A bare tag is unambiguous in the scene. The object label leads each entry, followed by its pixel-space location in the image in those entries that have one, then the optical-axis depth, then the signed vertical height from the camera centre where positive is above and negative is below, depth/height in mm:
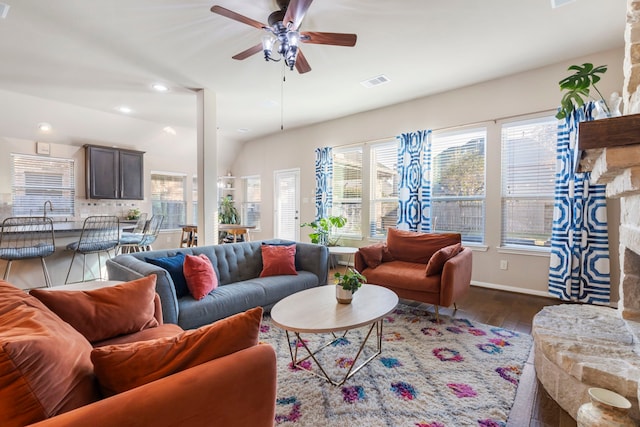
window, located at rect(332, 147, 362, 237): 5567 +409
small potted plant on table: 2176 -589
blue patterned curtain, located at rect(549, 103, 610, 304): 3221 -265
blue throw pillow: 2516 -549
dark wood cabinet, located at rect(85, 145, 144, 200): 5516 +671
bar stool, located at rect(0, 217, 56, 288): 3314 -419
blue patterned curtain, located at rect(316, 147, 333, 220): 5773 +556
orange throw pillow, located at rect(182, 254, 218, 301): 2500 -598
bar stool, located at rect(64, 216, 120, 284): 3775 -458
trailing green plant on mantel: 2762 +1200
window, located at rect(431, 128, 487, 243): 4219 +385
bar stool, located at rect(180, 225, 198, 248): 6179 -632
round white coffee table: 1798 -705
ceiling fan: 2344 +1450
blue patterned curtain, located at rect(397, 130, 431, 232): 4523 +440
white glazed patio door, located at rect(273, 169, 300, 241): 6559 +93
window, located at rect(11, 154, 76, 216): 5027 +394
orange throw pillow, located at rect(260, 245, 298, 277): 3244 -589
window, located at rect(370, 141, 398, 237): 5090 +371
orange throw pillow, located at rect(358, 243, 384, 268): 3475 -561
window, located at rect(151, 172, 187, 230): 6750 +227
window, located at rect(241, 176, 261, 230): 7516 +178
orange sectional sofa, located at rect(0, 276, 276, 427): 722 -496
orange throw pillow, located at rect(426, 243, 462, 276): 2955 -530
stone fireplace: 1406 -793
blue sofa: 2235 -735
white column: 4305 +601
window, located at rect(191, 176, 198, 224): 7340 +192
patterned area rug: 1623 -1130
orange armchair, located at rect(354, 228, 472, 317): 2873 -642
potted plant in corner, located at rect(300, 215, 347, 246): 5242 -348
